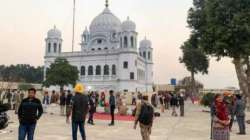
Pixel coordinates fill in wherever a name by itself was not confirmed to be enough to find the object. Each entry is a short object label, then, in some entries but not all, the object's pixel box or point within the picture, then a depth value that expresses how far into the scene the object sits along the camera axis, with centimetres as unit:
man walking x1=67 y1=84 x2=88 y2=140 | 617
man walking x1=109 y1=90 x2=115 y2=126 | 1048
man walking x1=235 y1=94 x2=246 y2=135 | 906
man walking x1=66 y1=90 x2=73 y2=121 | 1106
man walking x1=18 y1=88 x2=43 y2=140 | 527
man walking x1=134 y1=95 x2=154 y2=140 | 551
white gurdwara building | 4286
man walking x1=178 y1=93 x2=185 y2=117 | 1501
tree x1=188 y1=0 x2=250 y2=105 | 1382
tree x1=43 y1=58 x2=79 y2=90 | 3749
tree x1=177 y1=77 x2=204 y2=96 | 5427
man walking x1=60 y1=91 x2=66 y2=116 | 1345
